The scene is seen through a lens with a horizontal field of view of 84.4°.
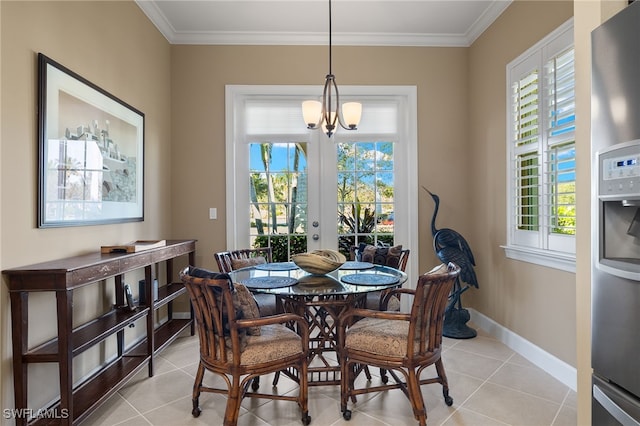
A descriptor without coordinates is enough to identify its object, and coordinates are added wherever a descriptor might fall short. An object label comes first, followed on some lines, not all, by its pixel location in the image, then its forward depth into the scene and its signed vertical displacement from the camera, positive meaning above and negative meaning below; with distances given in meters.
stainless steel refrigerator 1.10 -0.02
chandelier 2.60 +0.73
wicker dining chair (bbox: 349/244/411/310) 2.97 -0.38
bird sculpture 3.34 -0.56
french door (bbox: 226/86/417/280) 3.93 +0.41
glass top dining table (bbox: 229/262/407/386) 2.07 -0.45
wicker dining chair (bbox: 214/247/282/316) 2.72 -0.43
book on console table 2.35 -0.24
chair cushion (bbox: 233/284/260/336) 1.87 -0.48
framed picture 2.00 +0.40
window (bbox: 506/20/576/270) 2.48 +0.46
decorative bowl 2.36 -0.34
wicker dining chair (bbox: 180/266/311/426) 1.77 -0.71
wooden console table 1.74 -0.71
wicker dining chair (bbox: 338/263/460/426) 1.88 -0.72
